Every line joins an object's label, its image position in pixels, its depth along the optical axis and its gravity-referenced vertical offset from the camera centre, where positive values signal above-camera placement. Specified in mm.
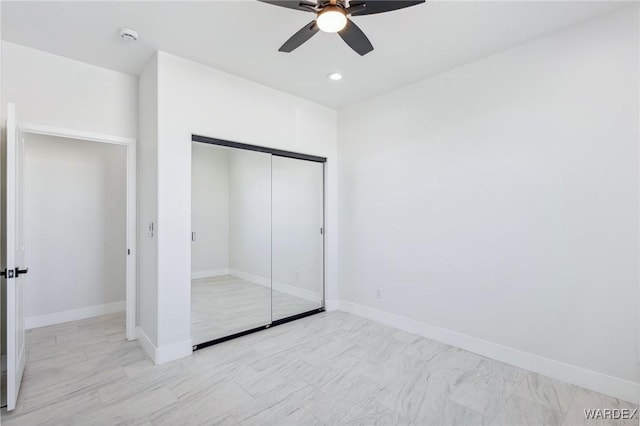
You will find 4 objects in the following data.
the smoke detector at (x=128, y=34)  2605 +1538
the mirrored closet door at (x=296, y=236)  4023 -285
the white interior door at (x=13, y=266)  2213 -354
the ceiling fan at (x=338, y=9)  1855 +1247
